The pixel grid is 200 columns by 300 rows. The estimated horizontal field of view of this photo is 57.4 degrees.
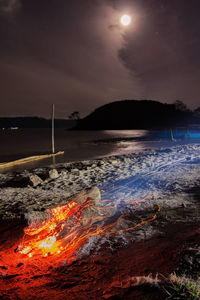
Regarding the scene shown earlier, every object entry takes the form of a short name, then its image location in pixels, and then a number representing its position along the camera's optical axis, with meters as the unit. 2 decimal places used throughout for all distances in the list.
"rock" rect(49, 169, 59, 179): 9.16
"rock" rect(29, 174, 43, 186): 8.21
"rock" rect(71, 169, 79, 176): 10.04
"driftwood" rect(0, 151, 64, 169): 15.03
